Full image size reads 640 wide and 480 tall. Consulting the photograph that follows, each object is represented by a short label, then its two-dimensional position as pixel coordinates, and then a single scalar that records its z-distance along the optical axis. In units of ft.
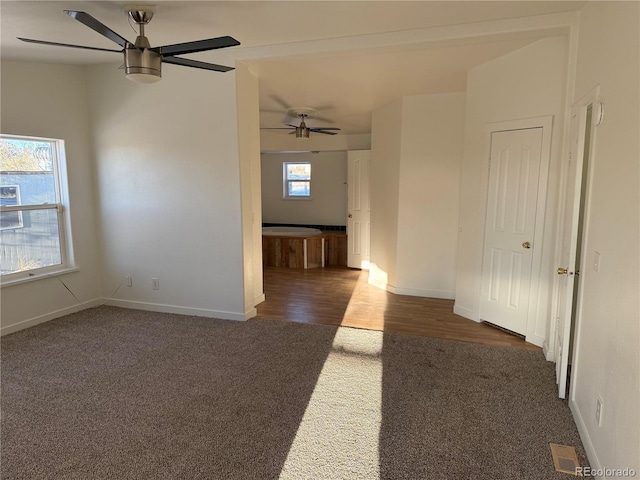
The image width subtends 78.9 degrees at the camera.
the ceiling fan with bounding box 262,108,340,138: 18.48
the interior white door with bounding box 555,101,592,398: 8.16
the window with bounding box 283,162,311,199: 27.81
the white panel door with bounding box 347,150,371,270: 21.59
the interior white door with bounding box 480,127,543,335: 11.47
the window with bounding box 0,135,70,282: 12.24
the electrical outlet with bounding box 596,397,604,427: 6.23
